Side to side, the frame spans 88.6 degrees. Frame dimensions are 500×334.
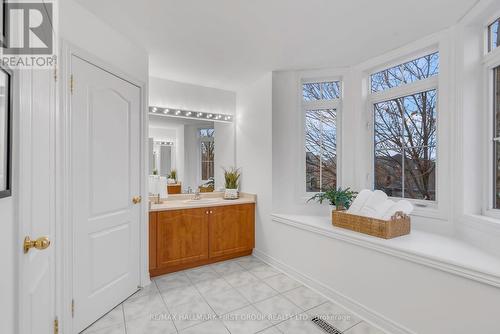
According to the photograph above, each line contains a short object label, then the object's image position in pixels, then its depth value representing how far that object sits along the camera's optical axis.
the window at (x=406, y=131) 2.30
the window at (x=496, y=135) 1.84
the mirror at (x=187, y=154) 3.17
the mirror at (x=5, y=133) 0.79
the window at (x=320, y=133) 3.01
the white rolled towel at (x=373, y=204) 2.22
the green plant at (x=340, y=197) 2.54
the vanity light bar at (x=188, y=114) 3.13
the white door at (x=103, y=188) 1.85
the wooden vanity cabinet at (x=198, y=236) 2.73
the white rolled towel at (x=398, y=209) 2.11
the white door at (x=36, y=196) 0.93
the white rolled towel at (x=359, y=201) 2.34
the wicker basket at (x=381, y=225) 2.03
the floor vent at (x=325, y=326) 1.87
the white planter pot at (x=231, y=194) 3.42
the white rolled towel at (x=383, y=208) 2.16
